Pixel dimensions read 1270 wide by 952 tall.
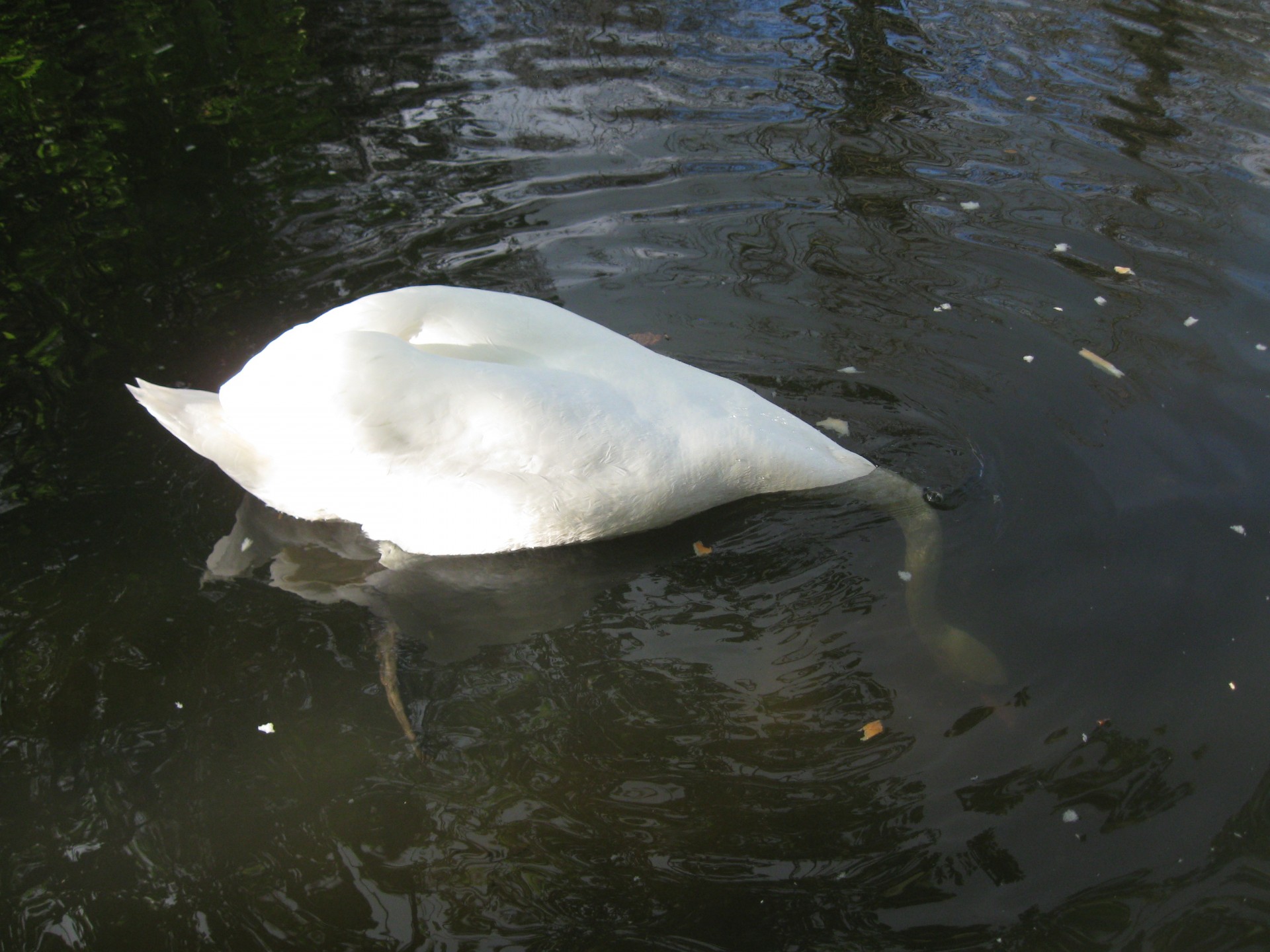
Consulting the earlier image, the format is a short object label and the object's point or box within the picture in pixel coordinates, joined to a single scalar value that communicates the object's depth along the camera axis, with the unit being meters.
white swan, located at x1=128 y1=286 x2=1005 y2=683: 3.37
